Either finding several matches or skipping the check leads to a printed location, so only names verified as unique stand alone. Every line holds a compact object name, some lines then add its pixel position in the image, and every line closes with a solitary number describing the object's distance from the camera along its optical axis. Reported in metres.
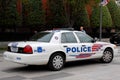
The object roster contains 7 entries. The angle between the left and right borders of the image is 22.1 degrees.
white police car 10.55
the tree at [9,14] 24.42
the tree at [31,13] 26.19
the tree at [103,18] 31.21
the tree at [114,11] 34.25
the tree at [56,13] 27.44
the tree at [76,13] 25.03
